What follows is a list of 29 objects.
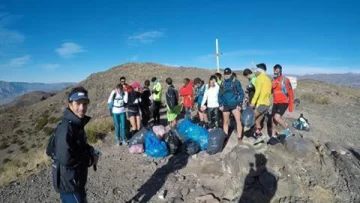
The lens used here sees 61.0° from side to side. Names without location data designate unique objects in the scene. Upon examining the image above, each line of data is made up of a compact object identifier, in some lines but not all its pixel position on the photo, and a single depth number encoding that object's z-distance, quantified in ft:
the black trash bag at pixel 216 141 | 26.27
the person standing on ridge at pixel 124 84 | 30.94
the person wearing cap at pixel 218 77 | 31.78
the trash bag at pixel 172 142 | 27.35
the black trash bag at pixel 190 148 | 26.78
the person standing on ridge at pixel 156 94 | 35.29
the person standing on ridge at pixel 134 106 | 31.12
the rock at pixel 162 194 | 20.11
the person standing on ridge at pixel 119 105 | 29.25
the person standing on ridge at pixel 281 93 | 26.27
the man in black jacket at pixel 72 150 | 10.62
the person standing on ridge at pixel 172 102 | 33.76
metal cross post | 47.12
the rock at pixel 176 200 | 19.38
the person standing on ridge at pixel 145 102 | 34.78
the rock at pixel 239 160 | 20.92
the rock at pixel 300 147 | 21.02
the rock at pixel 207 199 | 19.12
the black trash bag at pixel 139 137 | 29.12
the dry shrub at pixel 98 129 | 35.27
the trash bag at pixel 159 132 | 28.04
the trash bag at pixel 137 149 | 28.50
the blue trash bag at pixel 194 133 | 27.68
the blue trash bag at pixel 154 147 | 27.04
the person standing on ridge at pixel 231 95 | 25.59
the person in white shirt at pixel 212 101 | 28.55
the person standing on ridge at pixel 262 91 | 24.81
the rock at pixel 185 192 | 20.25
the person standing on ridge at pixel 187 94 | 35.37
